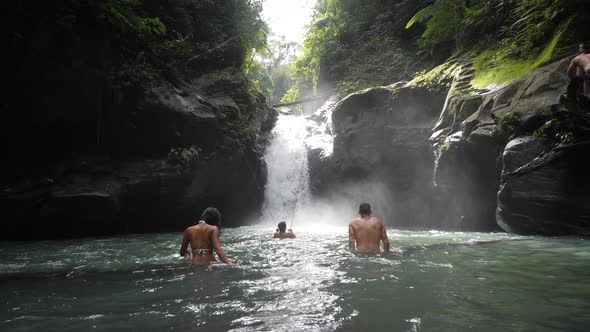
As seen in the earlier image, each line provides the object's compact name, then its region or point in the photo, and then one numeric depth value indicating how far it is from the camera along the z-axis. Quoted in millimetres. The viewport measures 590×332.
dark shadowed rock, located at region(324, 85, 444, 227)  14227
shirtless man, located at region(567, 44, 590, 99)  4988
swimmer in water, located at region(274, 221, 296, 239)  9594
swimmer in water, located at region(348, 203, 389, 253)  6531
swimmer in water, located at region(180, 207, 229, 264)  5707
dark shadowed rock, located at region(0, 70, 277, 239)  11516
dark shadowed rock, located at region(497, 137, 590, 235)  7918
